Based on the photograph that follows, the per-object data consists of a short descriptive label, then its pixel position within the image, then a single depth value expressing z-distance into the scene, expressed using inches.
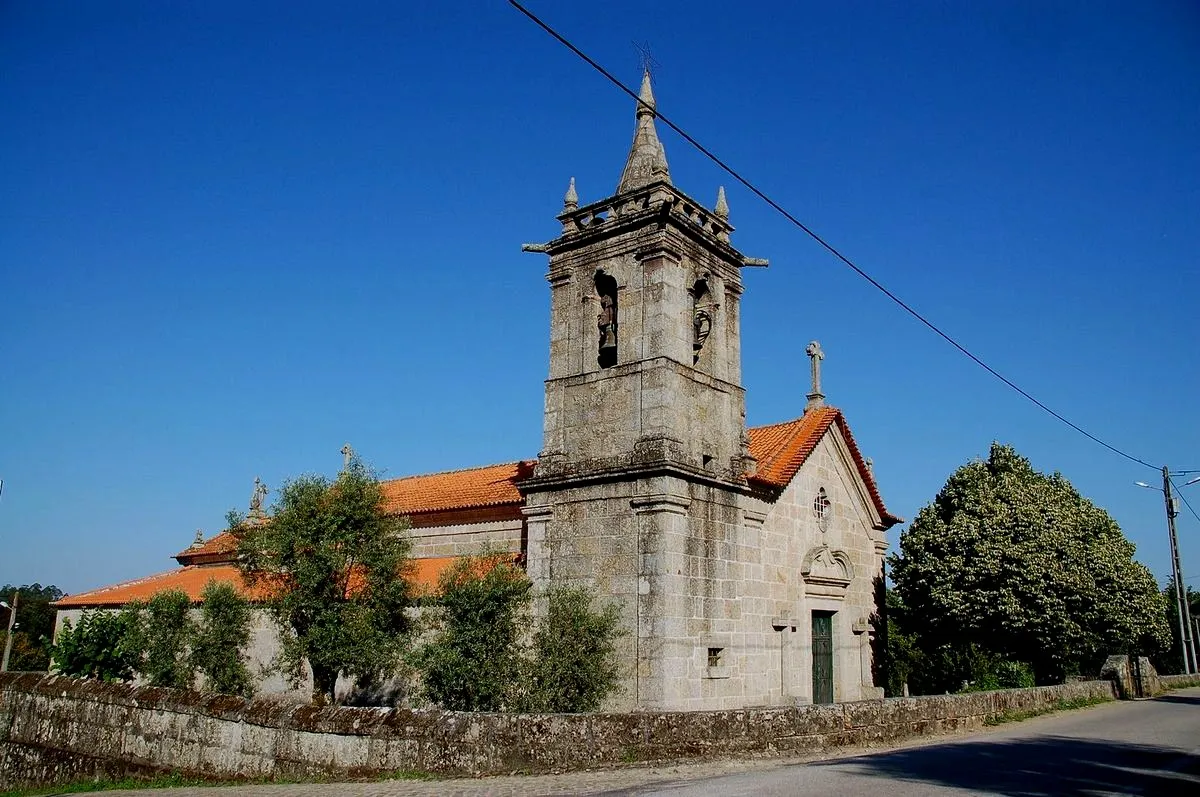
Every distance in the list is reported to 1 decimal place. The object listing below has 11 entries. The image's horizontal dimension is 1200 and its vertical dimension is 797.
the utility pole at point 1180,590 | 1300.4
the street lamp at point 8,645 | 1472.7
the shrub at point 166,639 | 759.1
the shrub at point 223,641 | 728.3
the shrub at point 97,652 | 908.6
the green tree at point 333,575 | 650.2
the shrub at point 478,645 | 568.1
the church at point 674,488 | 616.1
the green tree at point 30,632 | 1696.6
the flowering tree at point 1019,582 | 911.0
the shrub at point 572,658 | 554.6
